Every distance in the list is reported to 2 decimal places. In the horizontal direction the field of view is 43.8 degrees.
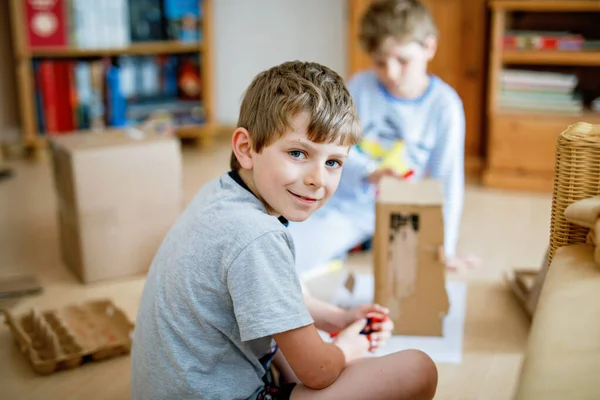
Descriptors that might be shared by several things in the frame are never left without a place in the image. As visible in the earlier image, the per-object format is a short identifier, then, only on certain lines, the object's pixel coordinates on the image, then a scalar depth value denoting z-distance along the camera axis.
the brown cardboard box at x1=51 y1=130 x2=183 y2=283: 1.91
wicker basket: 1.11
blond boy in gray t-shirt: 1.00
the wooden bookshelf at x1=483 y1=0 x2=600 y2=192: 2.68
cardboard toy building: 1.59
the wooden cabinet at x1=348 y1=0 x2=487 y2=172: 2.94
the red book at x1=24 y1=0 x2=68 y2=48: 2.93
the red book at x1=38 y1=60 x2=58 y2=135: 3.02
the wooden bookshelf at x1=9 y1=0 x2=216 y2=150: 2.94
